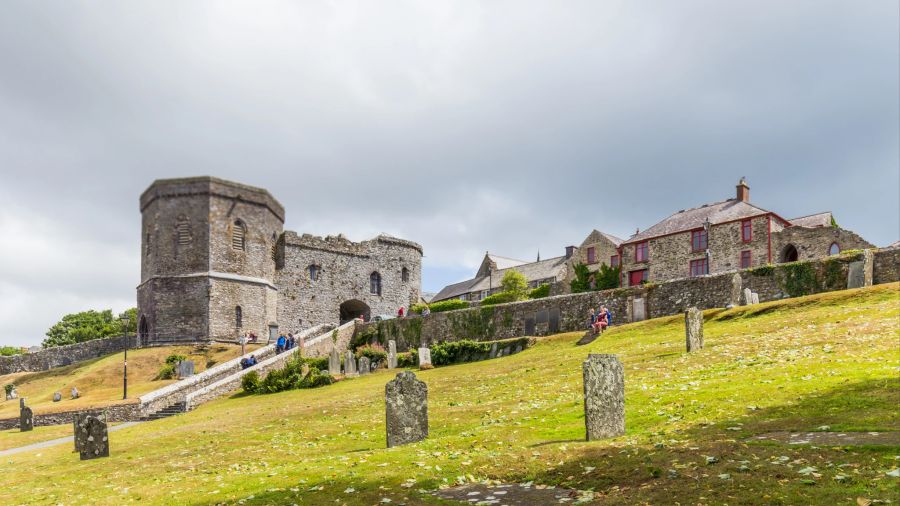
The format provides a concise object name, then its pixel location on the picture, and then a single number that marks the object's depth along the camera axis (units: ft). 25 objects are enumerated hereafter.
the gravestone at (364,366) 123.54
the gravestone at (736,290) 107.04
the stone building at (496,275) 269.64
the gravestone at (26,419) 104.53
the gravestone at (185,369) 137.49
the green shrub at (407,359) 126.86
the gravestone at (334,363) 125.59
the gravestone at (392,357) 127.54
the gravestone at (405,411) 48.52
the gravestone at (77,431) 65.93
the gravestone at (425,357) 118.80
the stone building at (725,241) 160.66
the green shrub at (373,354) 131.23
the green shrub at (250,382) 118.55
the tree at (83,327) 293.43
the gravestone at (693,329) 74.28
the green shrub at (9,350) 321.93
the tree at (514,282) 231.71
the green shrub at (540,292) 194.80
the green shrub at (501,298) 196.54
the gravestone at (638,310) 117.08
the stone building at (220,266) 186.60
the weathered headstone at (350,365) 121.80
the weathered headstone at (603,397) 40.93
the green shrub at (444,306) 185.79
